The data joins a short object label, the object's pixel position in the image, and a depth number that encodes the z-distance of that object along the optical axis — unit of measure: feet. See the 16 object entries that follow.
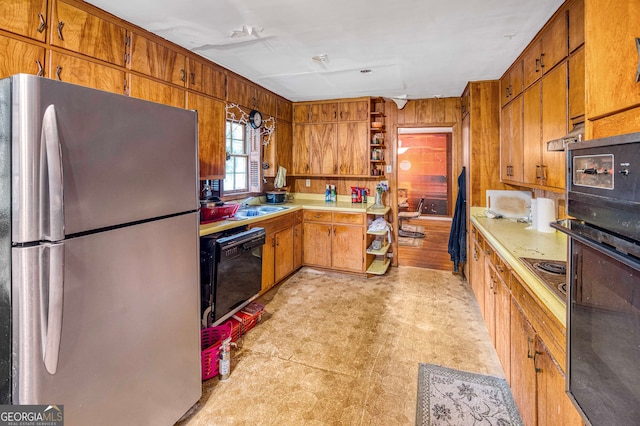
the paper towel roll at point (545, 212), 8.35
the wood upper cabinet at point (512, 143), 9.14
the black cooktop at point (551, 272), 4.39
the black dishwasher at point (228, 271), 7.71
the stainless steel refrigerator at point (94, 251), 3.46
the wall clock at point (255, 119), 12.68
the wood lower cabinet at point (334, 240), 13.70
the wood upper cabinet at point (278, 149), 14.57
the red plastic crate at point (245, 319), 8.55
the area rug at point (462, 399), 5.82
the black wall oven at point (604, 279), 2.06
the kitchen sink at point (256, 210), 11.85
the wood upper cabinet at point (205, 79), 9.33
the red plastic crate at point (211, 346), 6.98
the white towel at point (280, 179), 14.99
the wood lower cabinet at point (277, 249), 11.76
